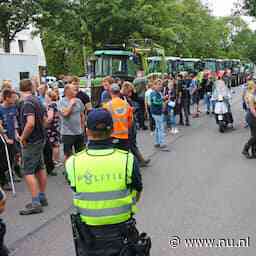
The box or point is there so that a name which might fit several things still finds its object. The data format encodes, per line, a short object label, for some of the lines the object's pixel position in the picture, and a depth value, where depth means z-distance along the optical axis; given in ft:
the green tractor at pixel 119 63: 65.36
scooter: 46.59
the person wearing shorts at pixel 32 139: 21.95
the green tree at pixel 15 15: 81.92
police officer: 11.00
